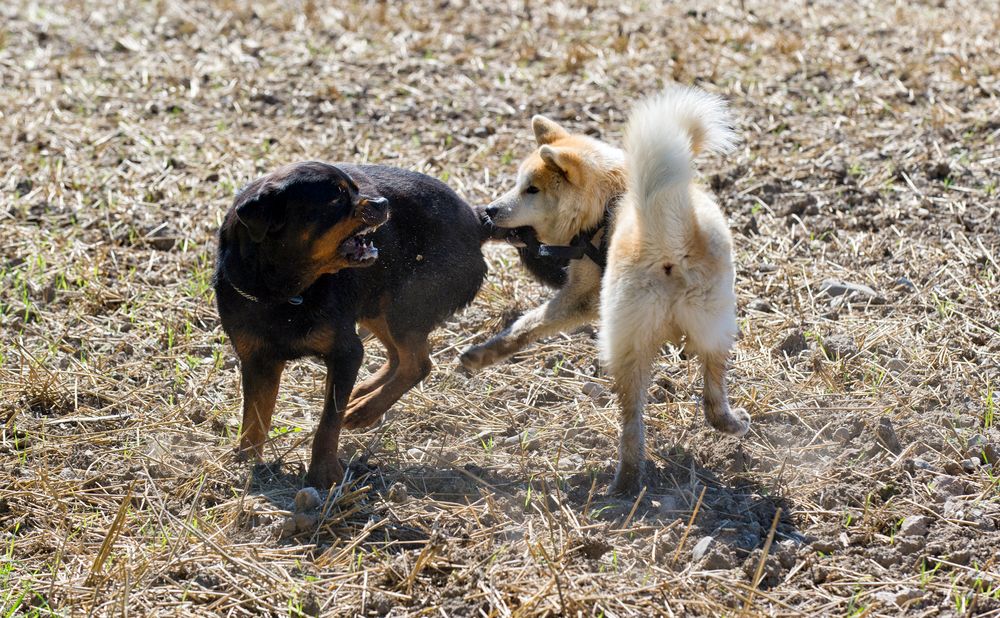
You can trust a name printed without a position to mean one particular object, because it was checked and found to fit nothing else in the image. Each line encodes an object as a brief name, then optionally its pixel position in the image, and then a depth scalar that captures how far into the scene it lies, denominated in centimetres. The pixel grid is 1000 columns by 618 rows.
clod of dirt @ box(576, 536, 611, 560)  741
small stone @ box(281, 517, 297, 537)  780
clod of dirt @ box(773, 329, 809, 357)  1075
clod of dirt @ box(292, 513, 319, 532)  780
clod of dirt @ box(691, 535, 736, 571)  729
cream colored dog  810
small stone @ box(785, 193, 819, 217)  1345
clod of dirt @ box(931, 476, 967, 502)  805
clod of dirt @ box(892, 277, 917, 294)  1159
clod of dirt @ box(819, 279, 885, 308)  1149
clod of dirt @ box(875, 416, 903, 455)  879
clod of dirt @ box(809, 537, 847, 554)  750
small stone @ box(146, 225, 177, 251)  1304
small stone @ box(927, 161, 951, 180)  1378
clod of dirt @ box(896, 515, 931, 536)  760
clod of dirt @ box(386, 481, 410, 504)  825
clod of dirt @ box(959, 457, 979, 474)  844
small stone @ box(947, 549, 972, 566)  725
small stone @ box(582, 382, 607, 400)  1020
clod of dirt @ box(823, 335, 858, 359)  1045
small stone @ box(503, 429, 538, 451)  931
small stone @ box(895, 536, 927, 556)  743
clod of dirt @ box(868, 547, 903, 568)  734
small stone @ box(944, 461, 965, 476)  844
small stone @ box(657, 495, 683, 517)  808
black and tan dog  858
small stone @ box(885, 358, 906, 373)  1014
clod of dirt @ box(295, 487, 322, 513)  798
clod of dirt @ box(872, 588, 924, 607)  683
